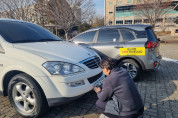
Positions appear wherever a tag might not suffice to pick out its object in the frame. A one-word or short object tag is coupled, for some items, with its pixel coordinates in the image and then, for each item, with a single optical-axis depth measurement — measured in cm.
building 3941
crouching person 175
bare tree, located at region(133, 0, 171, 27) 1998
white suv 213
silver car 373
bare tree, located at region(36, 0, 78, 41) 1151
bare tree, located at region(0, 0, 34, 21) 1470
